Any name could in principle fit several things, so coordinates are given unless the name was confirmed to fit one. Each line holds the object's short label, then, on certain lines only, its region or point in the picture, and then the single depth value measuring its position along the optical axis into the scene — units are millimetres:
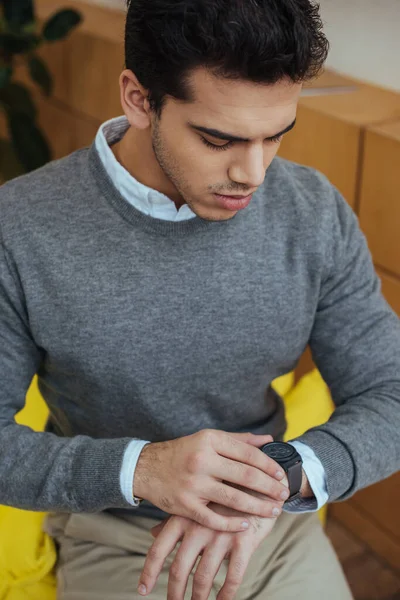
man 1137
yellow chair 1461
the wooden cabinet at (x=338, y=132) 1990
